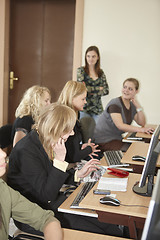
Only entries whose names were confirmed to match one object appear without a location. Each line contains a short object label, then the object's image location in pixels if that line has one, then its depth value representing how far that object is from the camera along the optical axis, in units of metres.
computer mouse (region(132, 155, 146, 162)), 2.50
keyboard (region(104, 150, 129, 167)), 2.46
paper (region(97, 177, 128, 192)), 1.91
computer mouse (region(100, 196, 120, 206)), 1.66
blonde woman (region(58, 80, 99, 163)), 2.79
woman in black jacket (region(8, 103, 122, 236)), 1.80
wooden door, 4.80
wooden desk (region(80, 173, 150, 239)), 1.60
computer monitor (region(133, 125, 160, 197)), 1.72
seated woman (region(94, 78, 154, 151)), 3.50
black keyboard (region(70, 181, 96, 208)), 1.74
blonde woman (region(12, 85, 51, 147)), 2.93
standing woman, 4.36
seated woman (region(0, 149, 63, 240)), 1.35
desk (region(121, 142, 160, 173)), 2.46
